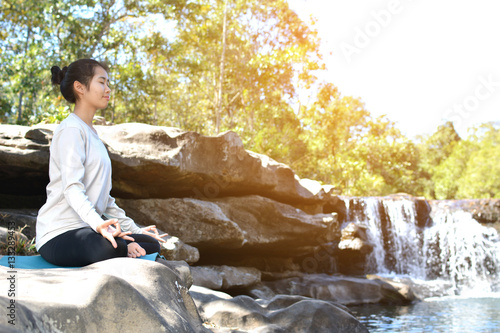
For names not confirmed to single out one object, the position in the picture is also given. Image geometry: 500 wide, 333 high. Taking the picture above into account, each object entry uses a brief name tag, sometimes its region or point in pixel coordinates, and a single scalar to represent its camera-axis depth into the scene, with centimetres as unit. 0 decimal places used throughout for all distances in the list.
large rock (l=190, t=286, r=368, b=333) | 491
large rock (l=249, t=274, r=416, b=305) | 1054
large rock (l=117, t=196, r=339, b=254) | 914
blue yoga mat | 299
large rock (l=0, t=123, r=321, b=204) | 754
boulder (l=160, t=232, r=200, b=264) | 780
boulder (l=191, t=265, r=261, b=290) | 877
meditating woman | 295
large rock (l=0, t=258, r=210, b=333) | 215
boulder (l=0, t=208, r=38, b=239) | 681
